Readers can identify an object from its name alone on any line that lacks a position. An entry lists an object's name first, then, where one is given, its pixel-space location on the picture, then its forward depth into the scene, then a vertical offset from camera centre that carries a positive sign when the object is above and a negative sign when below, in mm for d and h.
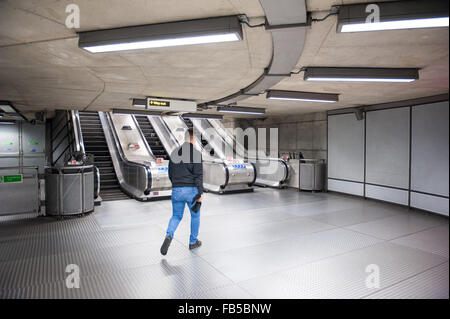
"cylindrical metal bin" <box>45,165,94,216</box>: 6152 -897
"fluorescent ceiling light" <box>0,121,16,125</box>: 11283 +1102
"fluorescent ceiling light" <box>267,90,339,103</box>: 6426 +1266
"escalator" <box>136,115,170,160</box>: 12521 +550
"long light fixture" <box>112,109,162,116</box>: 9492 +1303
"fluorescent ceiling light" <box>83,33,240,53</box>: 3008 +1200
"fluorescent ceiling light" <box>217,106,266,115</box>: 9163 +1327
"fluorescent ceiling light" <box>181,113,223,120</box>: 10547 +1297
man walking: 4078 -460
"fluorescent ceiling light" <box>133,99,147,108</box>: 7552 +1274
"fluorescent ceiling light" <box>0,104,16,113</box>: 7546 +1189
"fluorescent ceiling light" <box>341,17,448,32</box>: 2611 +1187
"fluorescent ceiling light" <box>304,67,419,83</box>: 4562 +1235
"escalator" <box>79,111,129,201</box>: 9059 -95
